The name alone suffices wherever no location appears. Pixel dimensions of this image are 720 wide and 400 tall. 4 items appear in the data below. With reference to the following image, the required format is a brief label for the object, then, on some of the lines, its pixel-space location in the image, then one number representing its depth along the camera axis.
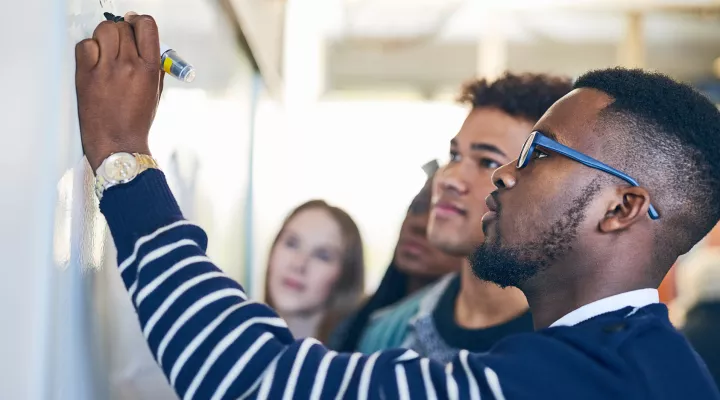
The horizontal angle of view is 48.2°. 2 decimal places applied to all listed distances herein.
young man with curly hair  1.50
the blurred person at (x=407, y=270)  1.89
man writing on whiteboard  0.82
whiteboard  0.71
